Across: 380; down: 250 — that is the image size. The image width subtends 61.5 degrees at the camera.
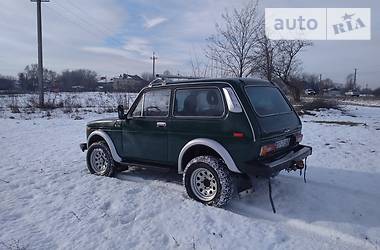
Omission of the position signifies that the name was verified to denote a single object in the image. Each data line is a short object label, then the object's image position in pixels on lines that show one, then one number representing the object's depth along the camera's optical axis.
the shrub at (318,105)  21.54
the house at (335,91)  81.95
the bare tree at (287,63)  25.83
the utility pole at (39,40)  24.42
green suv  4.36
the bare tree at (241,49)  13.82
